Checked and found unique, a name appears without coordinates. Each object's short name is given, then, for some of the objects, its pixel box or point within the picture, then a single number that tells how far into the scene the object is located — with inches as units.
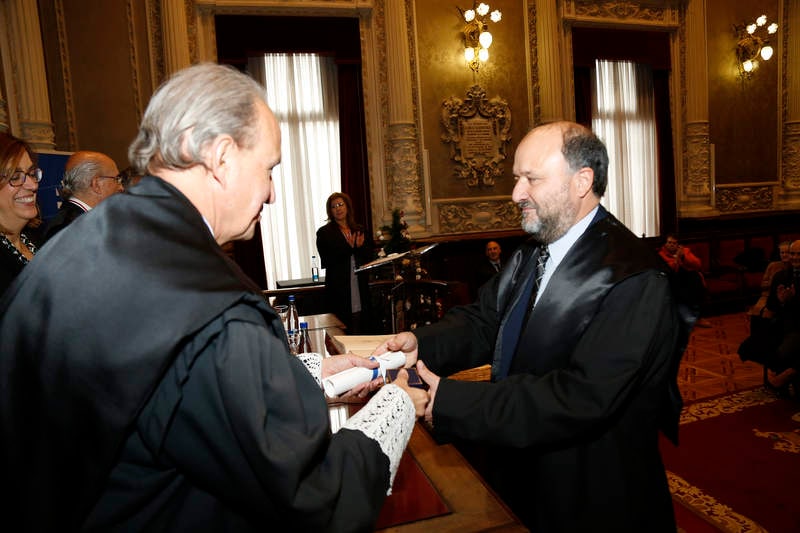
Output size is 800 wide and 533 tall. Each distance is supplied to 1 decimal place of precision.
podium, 150.6
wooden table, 53.8
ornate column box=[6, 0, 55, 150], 205.5
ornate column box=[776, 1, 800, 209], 393.4
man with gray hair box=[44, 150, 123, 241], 132.6
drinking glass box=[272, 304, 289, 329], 108.9
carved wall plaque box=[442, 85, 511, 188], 323.3
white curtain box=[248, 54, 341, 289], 317.4
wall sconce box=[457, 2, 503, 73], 309.9
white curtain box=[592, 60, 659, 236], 384.2
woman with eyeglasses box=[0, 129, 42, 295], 101.3
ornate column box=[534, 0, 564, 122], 328.5
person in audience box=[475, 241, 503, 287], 272.8
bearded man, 59.8
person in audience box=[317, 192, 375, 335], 231.8
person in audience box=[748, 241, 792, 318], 202.9
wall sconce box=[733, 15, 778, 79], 383.6
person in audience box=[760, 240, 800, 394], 180.7
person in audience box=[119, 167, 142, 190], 145.0
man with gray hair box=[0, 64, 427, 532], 33.6
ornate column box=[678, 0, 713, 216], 373.1
